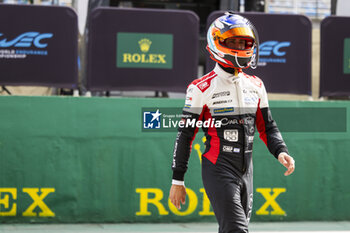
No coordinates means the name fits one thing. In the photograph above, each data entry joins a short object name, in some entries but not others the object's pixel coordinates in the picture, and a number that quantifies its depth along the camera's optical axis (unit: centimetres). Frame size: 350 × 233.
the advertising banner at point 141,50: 1490
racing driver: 797
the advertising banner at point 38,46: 1466
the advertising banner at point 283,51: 1549
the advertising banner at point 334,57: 1587
